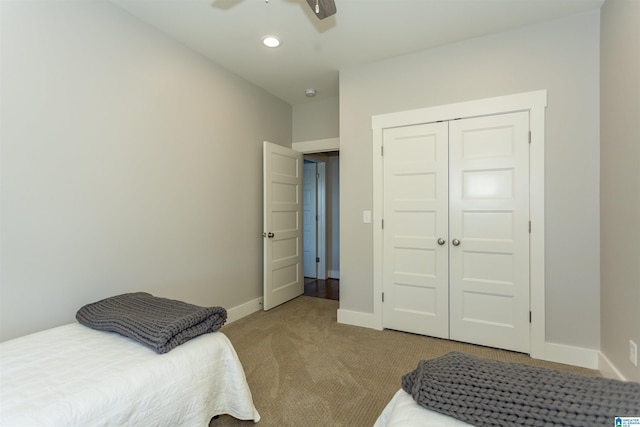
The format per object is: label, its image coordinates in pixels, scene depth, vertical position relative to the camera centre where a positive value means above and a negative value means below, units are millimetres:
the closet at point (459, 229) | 2523 -160
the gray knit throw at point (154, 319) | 1444 -552
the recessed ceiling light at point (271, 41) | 2623 +1475
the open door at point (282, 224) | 3531 -157
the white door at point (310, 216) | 5340 -79
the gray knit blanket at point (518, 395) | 826 -547
